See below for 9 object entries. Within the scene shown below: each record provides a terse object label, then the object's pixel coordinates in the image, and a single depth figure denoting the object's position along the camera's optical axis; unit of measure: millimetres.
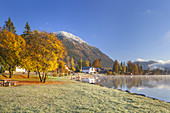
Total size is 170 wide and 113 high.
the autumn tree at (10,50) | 28453
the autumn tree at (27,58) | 25462
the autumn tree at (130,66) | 137250
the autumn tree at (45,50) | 24438
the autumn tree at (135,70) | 138650
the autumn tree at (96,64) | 158600
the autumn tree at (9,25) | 43097
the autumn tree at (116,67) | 121881
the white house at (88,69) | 127750
